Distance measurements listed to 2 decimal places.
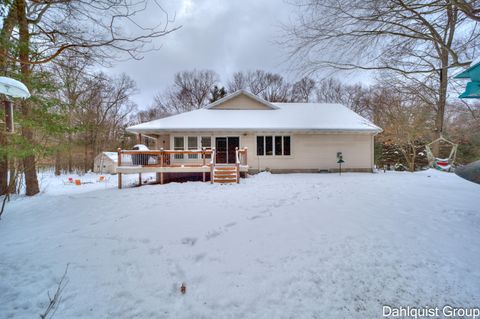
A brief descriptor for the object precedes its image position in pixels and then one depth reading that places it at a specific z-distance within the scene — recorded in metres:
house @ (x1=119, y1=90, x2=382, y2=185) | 11.30
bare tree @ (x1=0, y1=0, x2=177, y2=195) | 3.63
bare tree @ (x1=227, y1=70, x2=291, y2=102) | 27.11
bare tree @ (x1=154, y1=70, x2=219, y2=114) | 28.83
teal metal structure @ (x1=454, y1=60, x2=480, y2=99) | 2.61
